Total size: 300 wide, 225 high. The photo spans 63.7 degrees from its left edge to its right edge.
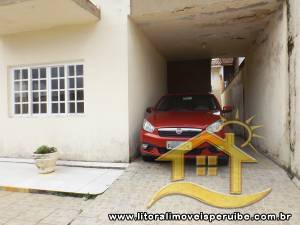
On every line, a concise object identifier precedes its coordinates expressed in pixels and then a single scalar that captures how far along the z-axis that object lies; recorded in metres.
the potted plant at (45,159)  4.86
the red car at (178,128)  4.70
